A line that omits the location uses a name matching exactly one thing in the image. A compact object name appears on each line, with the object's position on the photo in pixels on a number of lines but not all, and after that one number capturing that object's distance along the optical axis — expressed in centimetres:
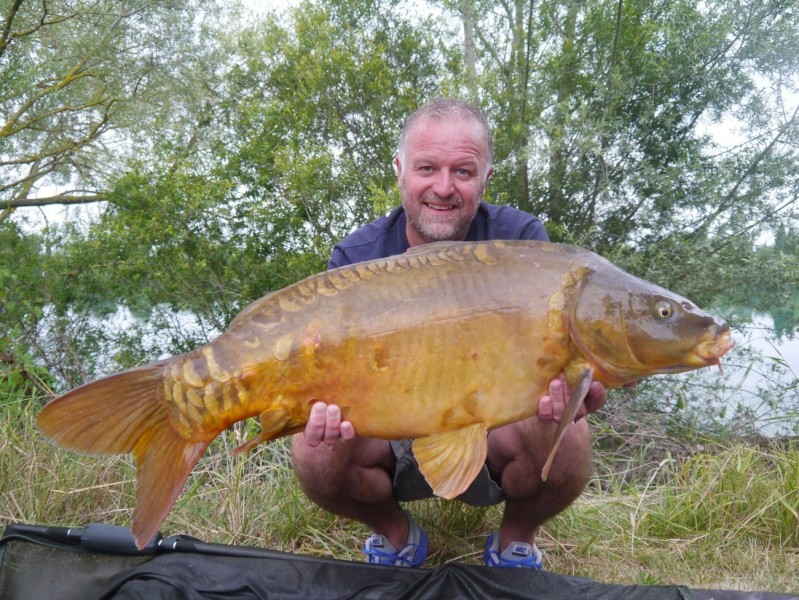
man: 168
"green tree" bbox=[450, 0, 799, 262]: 328
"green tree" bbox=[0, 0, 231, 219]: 483
